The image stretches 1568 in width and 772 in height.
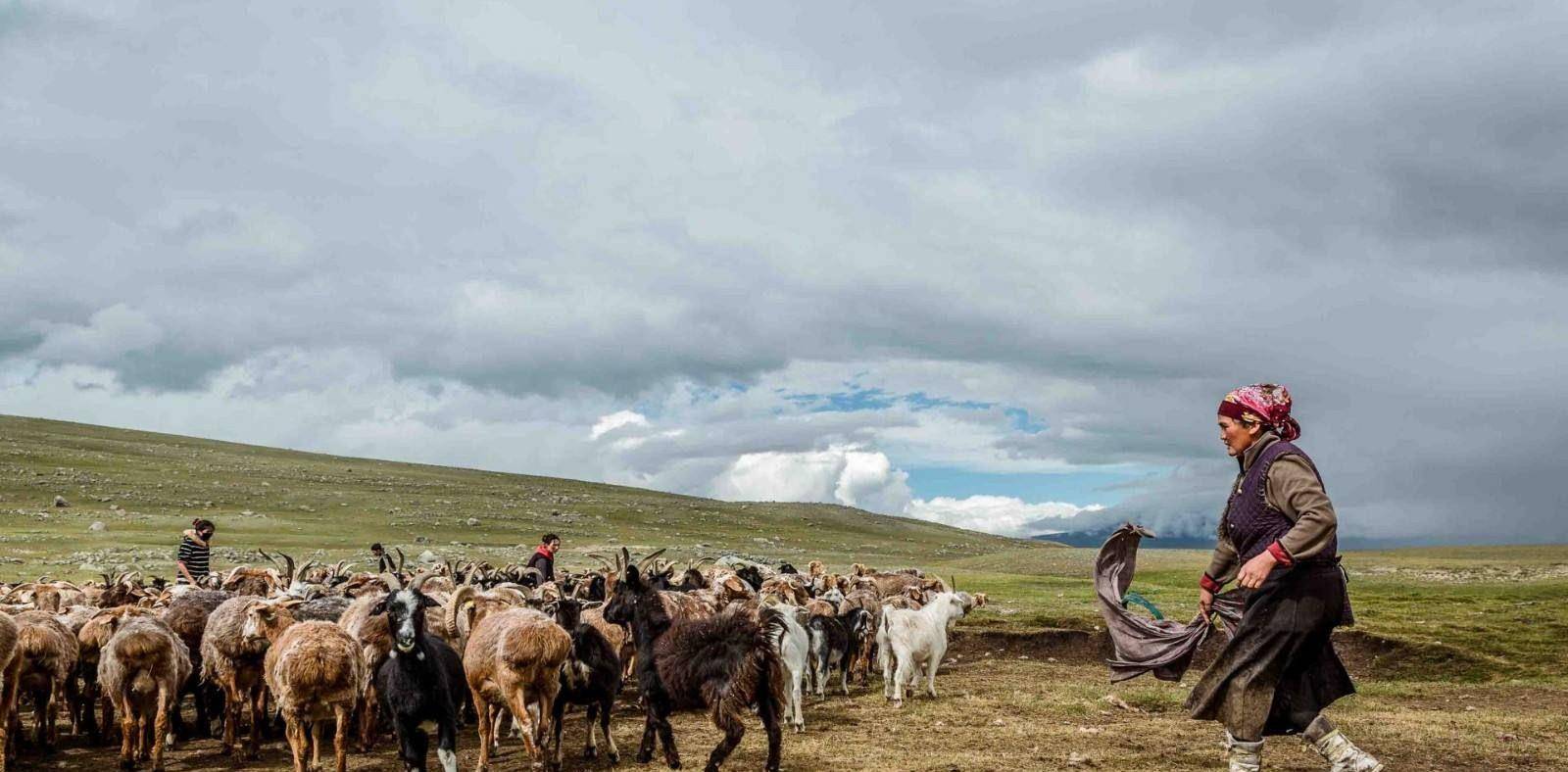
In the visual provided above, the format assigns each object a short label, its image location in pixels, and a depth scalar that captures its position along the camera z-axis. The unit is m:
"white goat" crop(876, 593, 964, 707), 14.29
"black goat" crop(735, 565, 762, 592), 22.38
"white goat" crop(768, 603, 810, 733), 11.93
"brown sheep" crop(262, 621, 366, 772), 9.40
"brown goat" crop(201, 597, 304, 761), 11.02
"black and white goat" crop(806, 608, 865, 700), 14.61
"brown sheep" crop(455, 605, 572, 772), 9.87
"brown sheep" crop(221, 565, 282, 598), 15.82
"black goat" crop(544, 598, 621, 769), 10.79
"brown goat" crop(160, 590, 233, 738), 12.30
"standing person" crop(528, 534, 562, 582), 20.41
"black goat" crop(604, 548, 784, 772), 9.66
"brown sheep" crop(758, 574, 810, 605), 17.33
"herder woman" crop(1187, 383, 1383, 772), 6.70
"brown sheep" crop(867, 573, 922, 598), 22.73
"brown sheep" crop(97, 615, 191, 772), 10.26
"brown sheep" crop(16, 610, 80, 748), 10.86
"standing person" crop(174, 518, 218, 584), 16.80
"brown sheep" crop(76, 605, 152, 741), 11.98
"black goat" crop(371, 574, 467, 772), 9.02
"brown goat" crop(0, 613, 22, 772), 10.14
